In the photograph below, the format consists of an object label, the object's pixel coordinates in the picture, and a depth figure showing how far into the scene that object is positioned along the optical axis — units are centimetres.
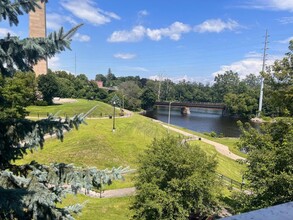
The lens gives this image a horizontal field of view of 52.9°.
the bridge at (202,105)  10312
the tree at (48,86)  6662
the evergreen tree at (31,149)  539
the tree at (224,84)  14350
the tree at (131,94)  9588
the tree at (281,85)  1688
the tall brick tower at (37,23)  7262
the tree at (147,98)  10556
